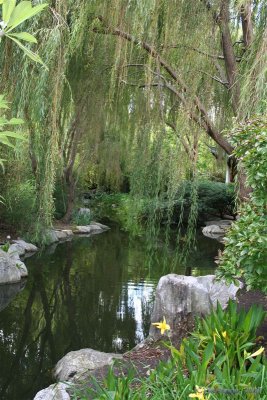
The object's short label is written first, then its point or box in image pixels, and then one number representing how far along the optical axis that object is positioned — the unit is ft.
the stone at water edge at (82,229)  47.06
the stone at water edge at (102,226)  51.42
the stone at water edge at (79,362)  13.28
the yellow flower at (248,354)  6.89
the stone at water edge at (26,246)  35.04
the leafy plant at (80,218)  49.29
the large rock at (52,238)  37.73
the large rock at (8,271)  26.16
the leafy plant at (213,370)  6.74
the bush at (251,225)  7.62
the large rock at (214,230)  48.47
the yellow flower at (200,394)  5.63
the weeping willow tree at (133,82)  9.05
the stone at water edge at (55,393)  9.59
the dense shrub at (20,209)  37.40
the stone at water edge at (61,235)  42.98
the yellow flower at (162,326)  7.84
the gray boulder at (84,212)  50.39
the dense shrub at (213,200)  52.44
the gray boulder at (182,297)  13.69
